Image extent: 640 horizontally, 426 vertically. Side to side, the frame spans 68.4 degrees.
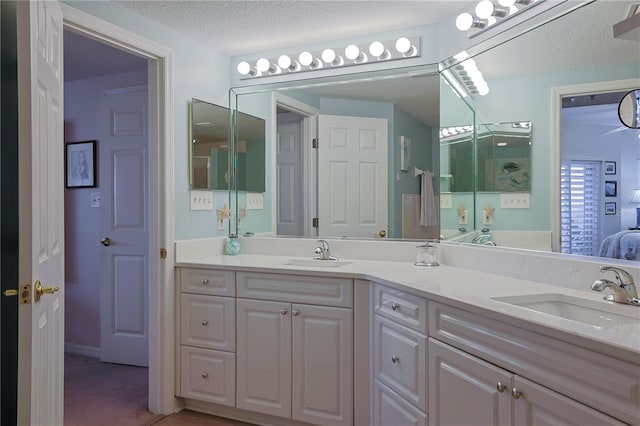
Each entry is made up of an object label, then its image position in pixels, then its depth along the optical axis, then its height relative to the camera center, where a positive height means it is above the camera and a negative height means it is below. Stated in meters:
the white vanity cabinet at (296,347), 2.26 -0.71
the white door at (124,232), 3.42 -0.19
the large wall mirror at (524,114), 1.63 +0.43
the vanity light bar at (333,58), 2.67 +0.90
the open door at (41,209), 1.42 -0.01
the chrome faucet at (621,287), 1.48 -0.26
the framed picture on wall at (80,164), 3.65 +0.33
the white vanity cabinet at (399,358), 1.80 -0.63
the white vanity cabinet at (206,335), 2.54 -0.71
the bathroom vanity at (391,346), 1.19 -0.50
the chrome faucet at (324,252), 2.81 -0.28
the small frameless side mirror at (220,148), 2.88 +0.37
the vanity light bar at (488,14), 2.06 +0.88
